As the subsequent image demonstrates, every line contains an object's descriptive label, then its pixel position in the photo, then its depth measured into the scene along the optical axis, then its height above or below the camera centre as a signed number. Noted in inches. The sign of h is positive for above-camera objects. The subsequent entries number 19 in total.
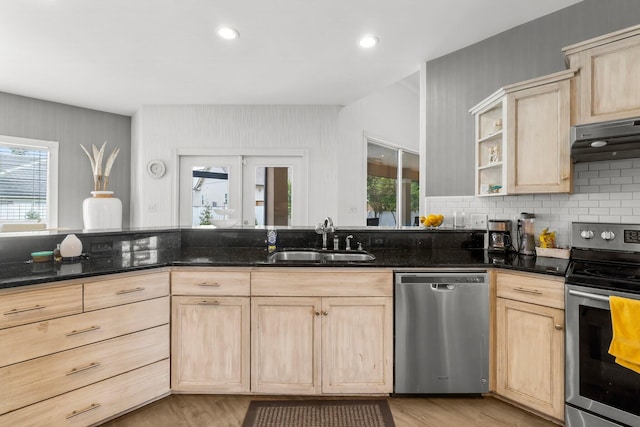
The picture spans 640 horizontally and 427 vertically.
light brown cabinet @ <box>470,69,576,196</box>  85.2 +21.7
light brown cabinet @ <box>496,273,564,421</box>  72.6 -28.9
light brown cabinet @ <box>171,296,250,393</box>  81.7 -31.4
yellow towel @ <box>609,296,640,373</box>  59.9 -21.1
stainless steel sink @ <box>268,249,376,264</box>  101.8 -12.5
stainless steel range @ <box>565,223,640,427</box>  63.2 -28.5
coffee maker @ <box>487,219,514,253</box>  103.7 -6.4
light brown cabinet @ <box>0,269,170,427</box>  60.9 -27.4
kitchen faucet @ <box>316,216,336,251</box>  104.9 -4.4
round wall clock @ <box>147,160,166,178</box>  197.8 +27.3
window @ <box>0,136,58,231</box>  178.5 +18.1
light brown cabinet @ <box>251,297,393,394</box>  81.5 -31.4
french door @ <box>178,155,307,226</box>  199.6 +15.9
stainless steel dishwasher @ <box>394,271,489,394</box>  81.3 -28.1
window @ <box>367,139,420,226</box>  220.5 +20.6
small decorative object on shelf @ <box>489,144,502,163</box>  104.3 +19.3
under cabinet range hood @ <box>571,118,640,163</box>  71.7 +17.0
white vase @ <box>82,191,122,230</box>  182.2 +1.8
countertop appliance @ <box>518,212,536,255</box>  99.2 -5.9
